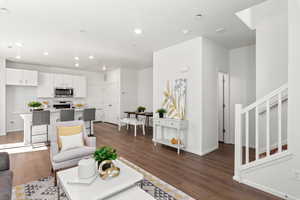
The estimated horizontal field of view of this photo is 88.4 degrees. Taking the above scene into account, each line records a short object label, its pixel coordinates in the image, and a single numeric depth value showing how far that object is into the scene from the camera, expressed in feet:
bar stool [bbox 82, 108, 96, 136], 17.03
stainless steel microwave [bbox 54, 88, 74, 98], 22.59
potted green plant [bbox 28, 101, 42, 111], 15.24
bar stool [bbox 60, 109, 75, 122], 15.66
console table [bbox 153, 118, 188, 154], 12.49
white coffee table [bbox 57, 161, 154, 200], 4.85
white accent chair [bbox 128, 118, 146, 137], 18.37
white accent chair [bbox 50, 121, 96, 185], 7.78
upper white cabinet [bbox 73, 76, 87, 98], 24.17
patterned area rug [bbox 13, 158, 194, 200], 6.76
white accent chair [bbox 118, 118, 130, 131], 19.62
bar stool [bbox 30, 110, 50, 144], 13.87
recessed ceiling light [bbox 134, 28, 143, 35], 10.62
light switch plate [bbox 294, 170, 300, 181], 6.40
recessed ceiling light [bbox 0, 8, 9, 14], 8.19
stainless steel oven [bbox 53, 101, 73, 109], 22.94
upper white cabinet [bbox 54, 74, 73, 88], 22.54
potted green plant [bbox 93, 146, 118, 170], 5.80
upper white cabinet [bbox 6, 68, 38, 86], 18.90
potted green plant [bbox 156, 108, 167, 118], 14.11
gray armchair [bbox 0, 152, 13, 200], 4.55
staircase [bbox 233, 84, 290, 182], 7.09
